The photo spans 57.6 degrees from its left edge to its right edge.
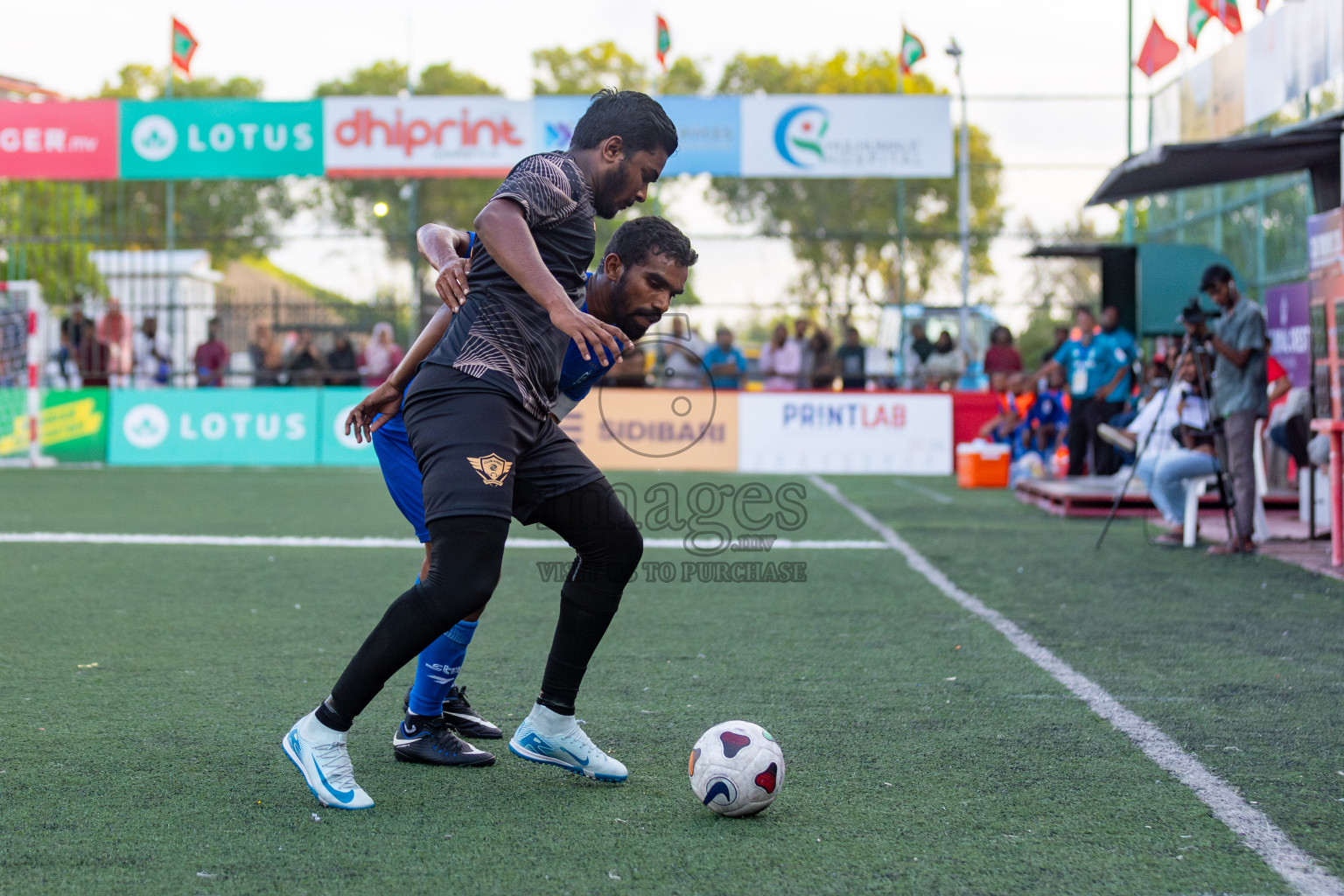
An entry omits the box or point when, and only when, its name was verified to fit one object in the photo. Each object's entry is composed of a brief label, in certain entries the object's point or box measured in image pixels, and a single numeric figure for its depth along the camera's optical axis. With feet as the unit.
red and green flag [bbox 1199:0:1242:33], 51.29
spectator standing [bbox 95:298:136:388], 55.93
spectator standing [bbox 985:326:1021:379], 52.65
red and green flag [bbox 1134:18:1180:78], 58.39
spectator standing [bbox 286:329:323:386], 55.76
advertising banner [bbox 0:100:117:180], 56.44
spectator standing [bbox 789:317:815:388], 56.03
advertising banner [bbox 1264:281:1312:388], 40.22
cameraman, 27.45
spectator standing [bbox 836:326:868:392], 54.08
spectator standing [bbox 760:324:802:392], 55.52
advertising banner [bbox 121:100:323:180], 55.83
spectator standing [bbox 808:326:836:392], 55.98
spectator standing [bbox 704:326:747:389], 55.47
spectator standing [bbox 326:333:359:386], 56.44
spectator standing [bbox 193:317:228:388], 57.57
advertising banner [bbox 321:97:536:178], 55.31
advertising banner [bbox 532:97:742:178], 54.49
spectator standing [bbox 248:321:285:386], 56.59
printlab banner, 52.54
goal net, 51.37
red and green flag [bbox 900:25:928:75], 62.85
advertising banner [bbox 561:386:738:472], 52.85
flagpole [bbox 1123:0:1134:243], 60.23
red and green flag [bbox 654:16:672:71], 62.39
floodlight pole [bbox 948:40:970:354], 57.77
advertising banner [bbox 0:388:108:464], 54.13
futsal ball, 10.26
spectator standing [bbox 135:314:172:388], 57.31
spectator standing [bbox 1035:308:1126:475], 43.14
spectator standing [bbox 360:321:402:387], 56.54
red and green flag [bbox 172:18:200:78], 64.85
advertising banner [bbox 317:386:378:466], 53.78
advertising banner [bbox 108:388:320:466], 54.13
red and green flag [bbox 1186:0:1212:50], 53.53
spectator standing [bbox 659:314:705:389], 55.36
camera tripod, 27.91
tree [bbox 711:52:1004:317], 60.18
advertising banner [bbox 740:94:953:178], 54.54
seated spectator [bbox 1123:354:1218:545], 28.71
